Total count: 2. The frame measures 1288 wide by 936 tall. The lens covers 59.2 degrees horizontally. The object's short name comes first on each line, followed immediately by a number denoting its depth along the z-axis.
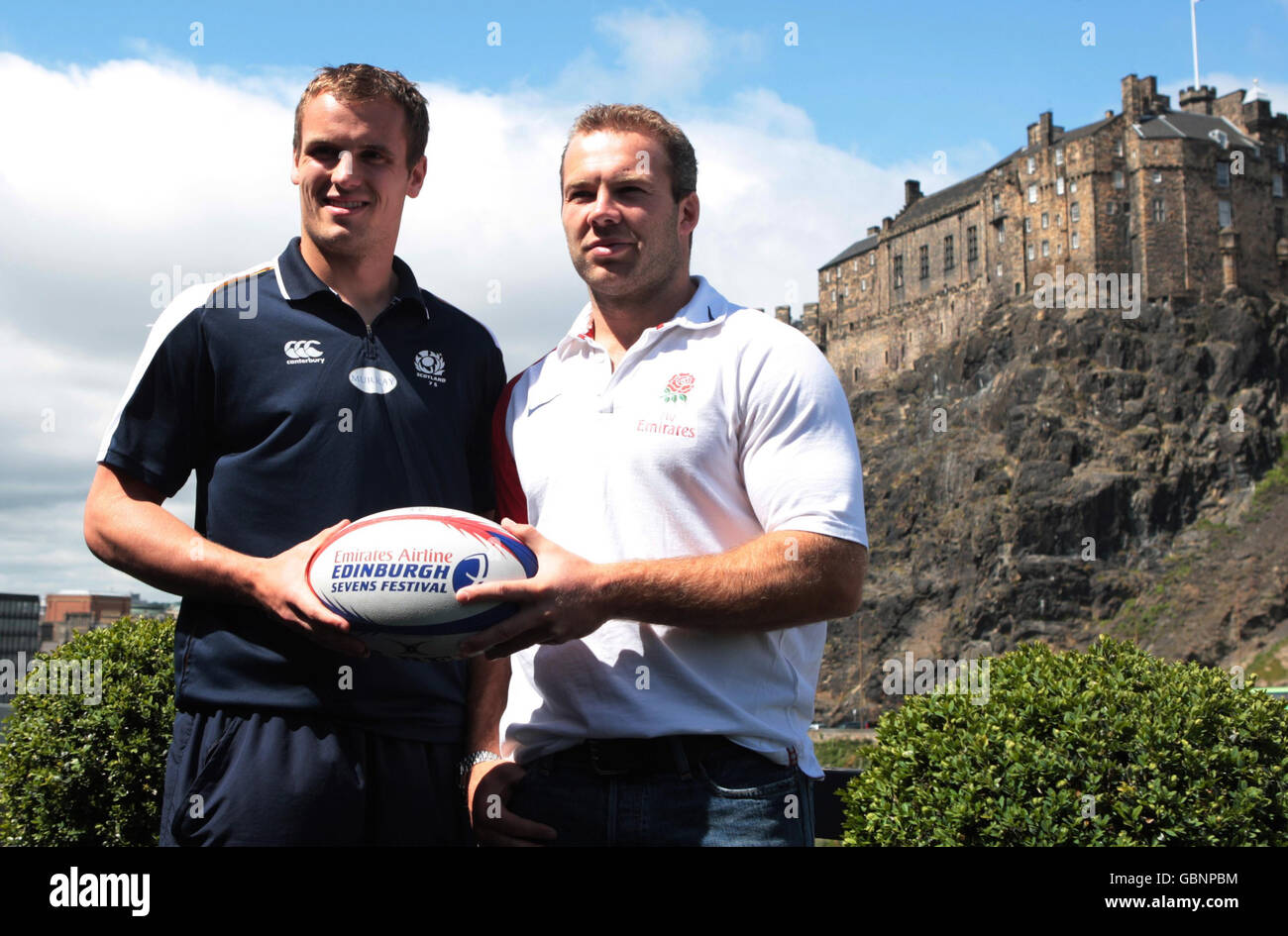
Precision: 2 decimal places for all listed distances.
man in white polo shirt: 3.60
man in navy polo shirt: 3.87
